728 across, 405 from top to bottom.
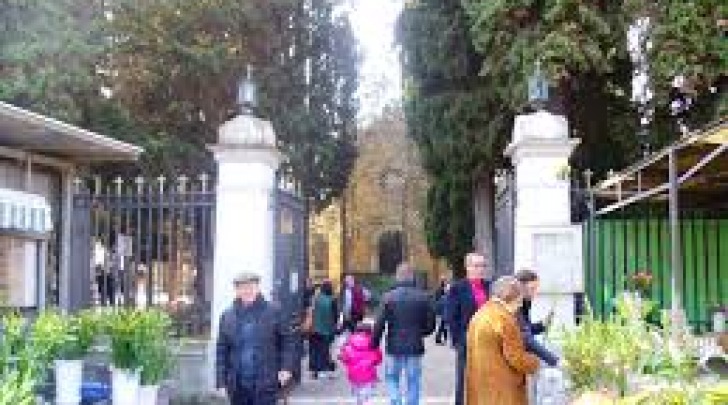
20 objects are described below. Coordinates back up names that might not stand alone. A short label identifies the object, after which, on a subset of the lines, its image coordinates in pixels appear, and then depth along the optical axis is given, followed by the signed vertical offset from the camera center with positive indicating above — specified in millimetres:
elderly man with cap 9227 -710
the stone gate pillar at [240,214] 13961 +577
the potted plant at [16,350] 8295 -678
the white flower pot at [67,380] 10164 -1060
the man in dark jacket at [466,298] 11000 -362
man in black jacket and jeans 11422 -696
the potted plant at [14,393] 4711 -568
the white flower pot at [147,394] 10672 -1247
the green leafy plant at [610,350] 6941 -566
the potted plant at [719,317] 13352 -680
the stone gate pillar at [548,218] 13164 +492
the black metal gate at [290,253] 14938 +116
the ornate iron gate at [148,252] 14242 +122
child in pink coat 13359 -1157
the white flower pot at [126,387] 10566 -1160
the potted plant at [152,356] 10625 -894
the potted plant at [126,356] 10531 -878
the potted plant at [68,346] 9633 -754
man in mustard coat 8312 -672
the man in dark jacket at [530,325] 8500 -532
